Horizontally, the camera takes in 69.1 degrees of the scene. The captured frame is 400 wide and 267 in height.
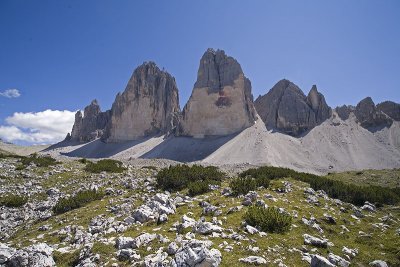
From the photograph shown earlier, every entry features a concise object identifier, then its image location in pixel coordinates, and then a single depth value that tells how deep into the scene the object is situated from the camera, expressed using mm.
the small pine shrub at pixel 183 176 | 21875
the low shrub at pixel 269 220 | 12366
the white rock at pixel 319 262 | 8961
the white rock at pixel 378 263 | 10208
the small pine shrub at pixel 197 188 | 19656
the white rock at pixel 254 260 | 9195
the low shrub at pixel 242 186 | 18781
